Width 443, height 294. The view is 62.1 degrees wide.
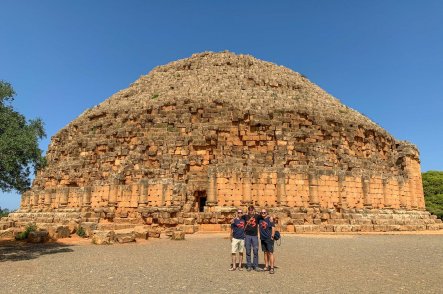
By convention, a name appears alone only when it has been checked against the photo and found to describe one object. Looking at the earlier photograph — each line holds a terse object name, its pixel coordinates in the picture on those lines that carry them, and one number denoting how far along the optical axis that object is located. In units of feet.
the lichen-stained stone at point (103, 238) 54.70
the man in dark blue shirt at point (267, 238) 32.70
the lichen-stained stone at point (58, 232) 63.52
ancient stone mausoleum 77.30
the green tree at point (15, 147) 42.24
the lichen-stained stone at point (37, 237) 57.53
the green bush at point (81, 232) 67.19
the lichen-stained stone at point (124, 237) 55.81
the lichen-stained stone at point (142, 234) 60.37
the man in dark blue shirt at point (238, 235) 34.87
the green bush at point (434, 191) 152.48
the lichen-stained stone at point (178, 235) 59.62
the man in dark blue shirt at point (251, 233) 33.99
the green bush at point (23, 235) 60.34
